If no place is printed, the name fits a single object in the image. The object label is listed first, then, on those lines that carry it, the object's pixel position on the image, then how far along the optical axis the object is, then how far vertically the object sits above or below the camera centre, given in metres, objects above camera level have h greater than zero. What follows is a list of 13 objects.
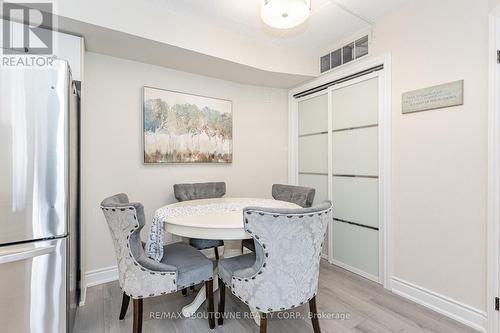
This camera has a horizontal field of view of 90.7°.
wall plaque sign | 1.90 +0.56
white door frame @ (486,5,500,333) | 1.67 -0.06
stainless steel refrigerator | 1.30 -0.18
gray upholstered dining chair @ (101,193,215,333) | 1.49 -0.68
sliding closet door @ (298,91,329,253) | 3.20 +0.30
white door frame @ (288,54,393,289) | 2.39 -0.01
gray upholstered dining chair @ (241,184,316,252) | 2.48 -0.32
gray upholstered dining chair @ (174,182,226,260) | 2.44 -0.31
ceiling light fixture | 1.63 +1.05
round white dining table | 1.57 -0.38
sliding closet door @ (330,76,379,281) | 2.58 -0.12
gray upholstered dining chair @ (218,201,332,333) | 1.33 -0.53
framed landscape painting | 2.71 +0.44
